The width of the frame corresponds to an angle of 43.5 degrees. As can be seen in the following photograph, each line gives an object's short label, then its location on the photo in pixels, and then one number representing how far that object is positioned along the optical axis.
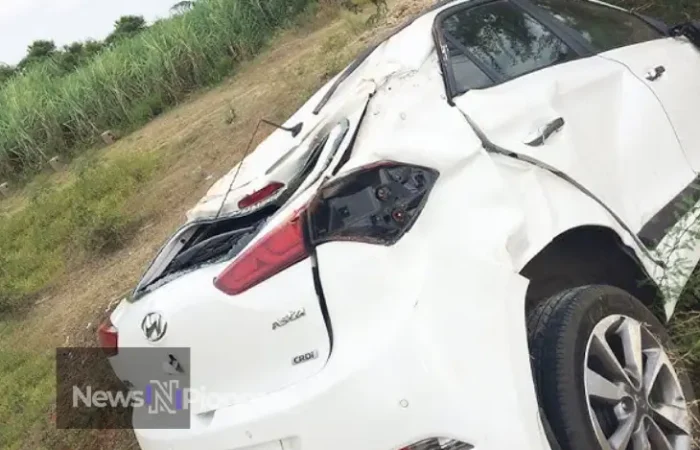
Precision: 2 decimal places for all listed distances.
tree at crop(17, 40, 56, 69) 30.98
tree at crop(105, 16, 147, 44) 29.25
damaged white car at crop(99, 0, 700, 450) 2.48
